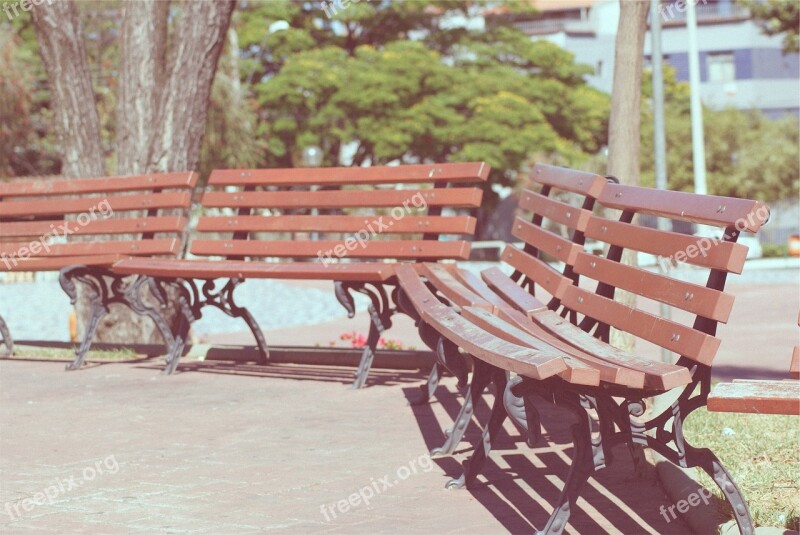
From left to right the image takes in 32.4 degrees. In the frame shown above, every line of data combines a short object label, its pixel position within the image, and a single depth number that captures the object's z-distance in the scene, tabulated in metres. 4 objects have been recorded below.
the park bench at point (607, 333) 3.85
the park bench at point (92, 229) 8.41
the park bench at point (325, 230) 7.34
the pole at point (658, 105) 12.17
